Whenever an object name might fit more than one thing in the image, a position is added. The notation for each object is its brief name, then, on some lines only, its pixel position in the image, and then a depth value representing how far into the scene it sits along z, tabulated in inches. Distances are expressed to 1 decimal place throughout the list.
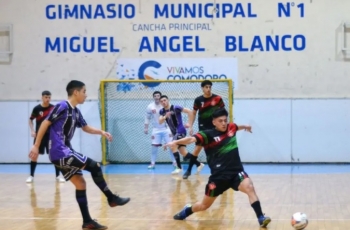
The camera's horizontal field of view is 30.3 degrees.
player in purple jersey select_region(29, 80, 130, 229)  362.6
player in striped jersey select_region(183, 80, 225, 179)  634.9
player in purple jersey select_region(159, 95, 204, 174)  698.2
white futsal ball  352.5
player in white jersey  782.5
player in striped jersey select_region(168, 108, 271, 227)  376.8
